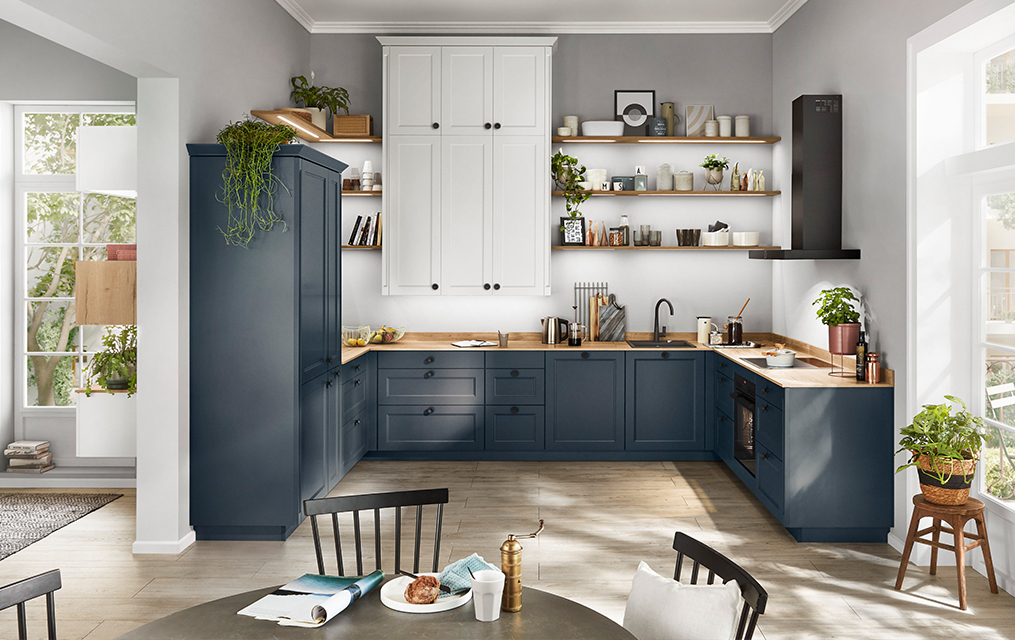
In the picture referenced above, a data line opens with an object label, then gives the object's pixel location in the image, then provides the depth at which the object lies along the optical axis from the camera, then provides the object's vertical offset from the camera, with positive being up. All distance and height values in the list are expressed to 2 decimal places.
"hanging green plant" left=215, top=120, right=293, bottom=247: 3.59 +0.67
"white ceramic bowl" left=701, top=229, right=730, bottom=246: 5.55 +0.56
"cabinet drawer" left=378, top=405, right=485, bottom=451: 5.36 -0.90
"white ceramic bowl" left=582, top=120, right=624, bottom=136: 5.57 +1.44
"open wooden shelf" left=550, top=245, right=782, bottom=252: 5.57 +0.48
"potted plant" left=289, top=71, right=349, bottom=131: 5.22 +1.59
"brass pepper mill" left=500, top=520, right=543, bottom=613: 1.61 -0.61
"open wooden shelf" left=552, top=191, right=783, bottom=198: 5.54 +0.92
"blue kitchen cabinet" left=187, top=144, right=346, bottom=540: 3.68 -0.29
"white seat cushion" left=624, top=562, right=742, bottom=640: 1.59 -0.70
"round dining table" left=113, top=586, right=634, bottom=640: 1.50 -0.69
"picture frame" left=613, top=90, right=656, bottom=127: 5.70 +1.64
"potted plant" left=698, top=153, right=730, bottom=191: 5.50 +1.11
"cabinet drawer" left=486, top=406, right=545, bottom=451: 5.35 -0.89
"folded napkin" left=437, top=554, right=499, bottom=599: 1.71 -0.65
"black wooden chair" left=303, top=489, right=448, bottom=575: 2.05 -0.58
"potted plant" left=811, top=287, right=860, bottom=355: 3.89 -0.06
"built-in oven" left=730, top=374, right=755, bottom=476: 4.38 -0.72
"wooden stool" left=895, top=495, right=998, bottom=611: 2.98 -0.94
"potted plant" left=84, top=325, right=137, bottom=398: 4.29 -0.36
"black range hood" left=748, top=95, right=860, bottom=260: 4.29 +0.82
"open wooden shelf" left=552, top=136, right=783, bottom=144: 5.55 +1.34
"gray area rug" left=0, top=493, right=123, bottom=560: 3.79 -1.20
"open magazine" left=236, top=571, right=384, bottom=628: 1.54 -0.66
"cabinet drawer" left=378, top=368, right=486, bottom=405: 5.34 -0.58
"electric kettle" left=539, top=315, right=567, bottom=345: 5.52 -0.16
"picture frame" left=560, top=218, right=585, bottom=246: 5.62 +0.61
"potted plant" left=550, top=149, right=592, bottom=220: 5.54 +1.04
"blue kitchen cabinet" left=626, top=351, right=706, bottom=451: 5.29 -0.68
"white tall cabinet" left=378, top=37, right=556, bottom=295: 5.40 +1.10
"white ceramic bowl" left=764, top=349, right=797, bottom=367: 4.38 -0.30
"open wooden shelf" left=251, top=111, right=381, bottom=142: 4.39 +1.22
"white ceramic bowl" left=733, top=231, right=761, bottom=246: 5.54 +0.56
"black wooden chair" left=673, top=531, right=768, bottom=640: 1.47 -0.60
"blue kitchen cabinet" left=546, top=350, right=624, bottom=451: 5.32 -0.68
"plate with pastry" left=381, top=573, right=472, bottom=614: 1.61 -0.67
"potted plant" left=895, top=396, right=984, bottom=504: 3.01 -0.60
